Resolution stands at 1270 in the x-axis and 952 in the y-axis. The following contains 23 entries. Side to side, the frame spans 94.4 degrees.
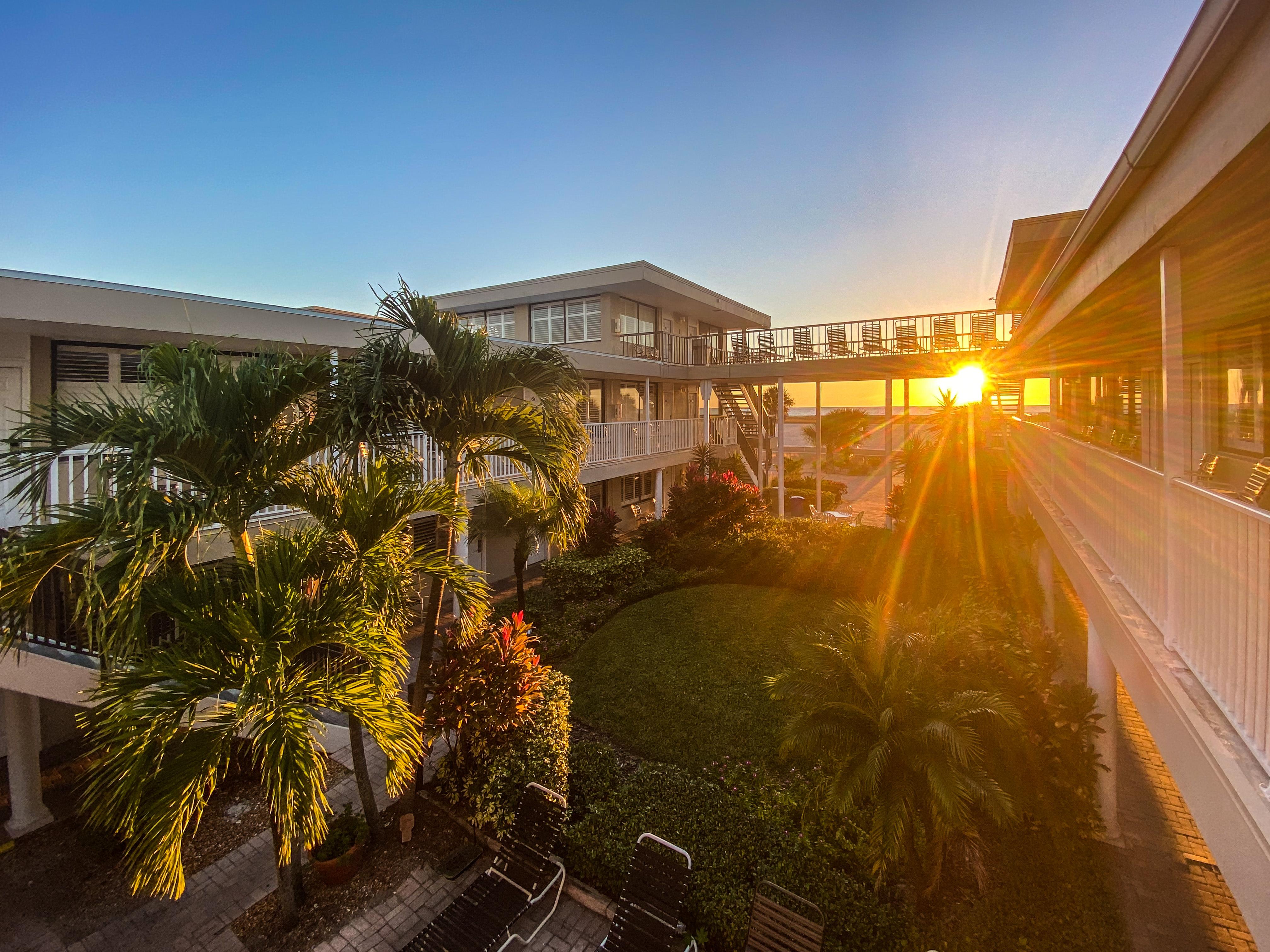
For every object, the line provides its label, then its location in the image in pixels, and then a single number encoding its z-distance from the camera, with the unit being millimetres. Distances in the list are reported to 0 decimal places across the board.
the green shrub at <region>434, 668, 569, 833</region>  6516
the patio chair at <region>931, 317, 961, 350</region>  18125
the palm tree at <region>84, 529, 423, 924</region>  3861
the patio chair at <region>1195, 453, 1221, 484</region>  5770
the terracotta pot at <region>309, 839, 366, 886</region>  5957
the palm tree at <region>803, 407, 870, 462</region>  54281
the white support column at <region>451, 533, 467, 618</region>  12188
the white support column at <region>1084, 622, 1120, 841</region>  6492
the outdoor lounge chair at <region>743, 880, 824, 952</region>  4801
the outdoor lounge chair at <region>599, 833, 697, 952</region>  5195
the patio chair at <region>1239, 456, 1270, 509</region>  3955
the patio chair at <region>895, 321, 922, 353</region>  18656
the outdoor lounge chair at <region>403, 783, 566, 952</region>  5301
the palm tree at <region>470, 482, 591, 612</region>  11930
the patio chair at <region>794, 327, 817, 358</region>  20219
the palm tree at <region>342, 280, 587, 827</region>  6441
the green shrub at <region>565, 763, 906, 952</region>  5062
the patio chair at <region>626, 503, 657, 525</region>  22469
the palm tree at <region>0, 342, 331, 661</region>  4488
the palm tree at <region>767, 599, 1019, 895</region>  4730
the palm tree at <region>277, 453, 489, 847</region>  5645
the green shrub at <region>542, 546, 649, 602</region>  13539
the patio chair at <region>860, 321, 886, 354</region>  19109
